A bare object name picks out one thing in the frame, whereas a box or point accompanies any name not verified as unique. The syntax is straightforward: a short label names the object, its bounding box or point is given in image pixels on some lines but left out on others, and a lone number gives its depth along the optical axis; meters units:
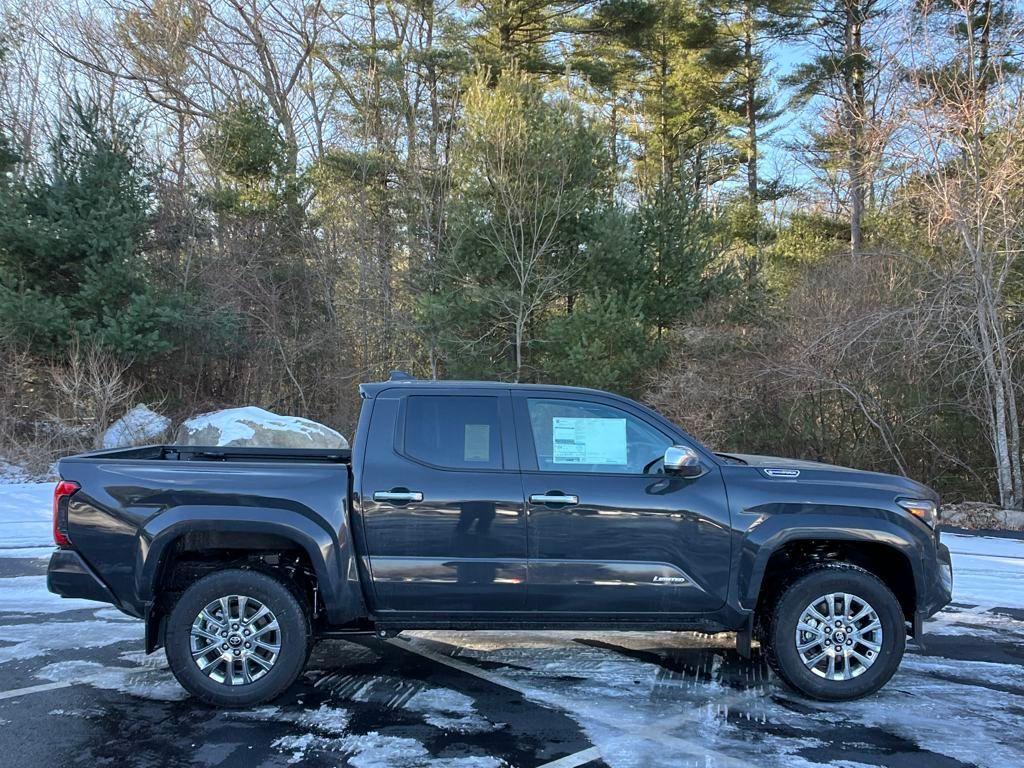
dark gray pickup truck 4.27
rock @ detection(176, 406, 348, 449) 12.75
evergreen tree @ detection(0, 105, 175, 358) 15.53
